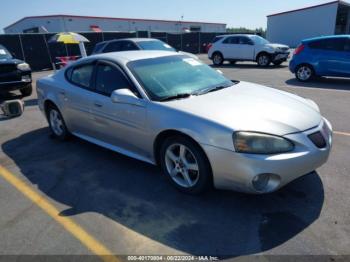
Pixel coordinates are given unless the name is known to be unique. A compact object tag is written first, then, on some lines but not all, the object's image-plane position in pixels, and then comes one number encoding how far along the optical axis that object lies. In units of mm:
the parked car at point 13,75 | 9680
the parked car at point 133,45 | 11688
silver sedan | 3109
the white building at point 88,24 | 38125
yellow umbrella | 10644
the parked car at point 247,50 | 16422
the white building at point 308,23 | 36281
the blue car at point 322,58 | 10289
